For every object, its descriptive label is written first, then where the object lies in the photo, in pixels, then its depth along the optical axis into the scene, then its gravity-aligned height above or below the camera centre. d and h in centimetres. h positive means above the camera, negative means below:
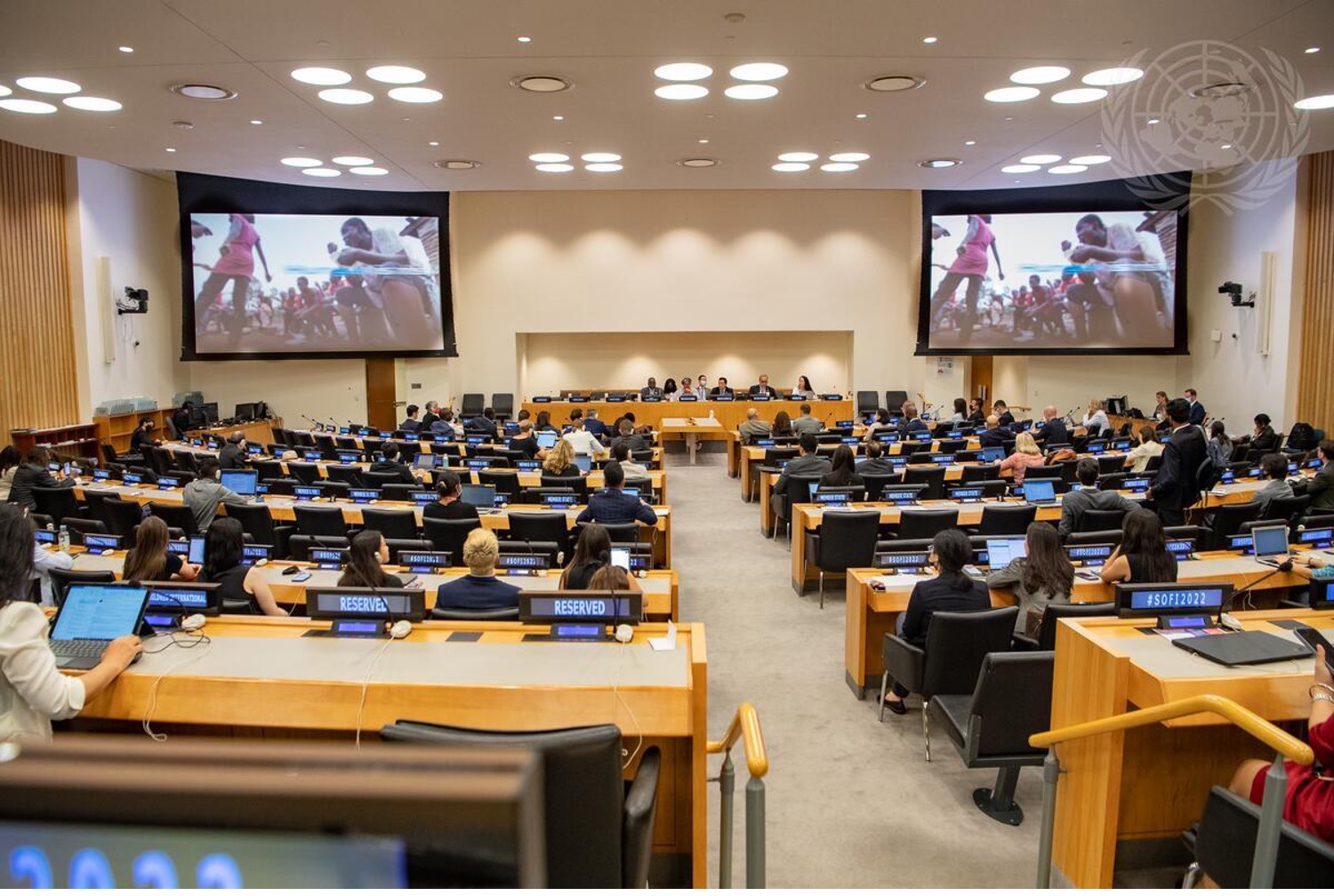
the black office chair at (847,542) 726 -127
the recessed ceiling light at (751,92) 973 +317
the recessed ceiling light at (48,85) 904 +302
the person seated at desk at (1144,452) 1031 -78
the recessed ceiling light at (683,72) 888 +309
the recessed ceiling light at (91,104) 986 +309
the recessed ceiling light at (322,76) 892 +307
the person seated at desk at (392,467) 949 -87
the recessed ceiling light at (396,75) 886 +306
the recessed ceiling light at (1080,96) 1005 +324
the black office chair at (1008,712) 387 -141
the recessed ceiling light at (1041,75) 908 +313
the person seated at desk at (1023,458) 965 -79
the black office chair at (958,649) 443 -130
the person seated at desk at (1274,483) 752 -83
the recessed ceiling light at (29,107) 999 +309
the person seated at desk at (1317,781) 245 -110
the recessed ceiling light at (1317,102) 1030 +322
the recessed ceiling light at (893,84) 936 +314
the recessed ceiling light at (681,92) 969 +315
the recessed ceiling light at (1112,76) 920 +316
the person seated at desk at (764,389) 1852 -11
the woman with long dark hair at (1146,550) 481 -88
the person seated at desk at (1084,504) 680 -90
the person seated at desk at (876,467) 931 -85
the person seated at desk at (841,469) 832 -79
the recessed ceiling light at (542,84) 925 +310
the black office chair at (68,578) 473 -102
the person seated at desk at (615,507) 690 -93
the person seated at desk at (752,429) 1302 -66
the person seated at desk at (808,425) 1290 -59
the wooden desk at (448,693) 287 -100
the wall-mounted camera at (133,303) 1592 +144
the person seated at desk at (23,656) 248 -74
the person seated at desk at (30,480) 812 -87
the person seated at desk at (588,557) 472 -91
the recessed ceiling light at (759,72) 893 +311
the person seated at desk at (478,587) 437 -98
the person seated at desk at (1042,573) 480 -100
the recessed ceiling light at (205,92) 945 +308
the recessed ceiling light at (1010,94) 995 +320
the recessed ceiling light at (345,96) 979 +315
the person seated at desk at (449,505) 682 -91
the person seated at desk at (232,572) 455 -95
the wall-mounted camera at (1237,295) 1577 +155
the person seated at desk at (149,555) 446 -84
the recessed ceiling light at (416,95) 974 +314
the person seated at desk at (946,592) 468 -107
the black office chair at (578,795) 216 -99
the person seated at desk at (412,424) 1464 -64
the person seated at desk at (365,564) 437 -87
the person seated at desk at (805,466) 909 -83
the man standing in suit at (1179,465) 713 -65
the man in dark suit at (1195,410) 1479 -43
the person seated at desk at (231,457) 1020 -82
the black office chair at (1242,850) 230 -126
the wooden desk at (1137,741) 296 -132
